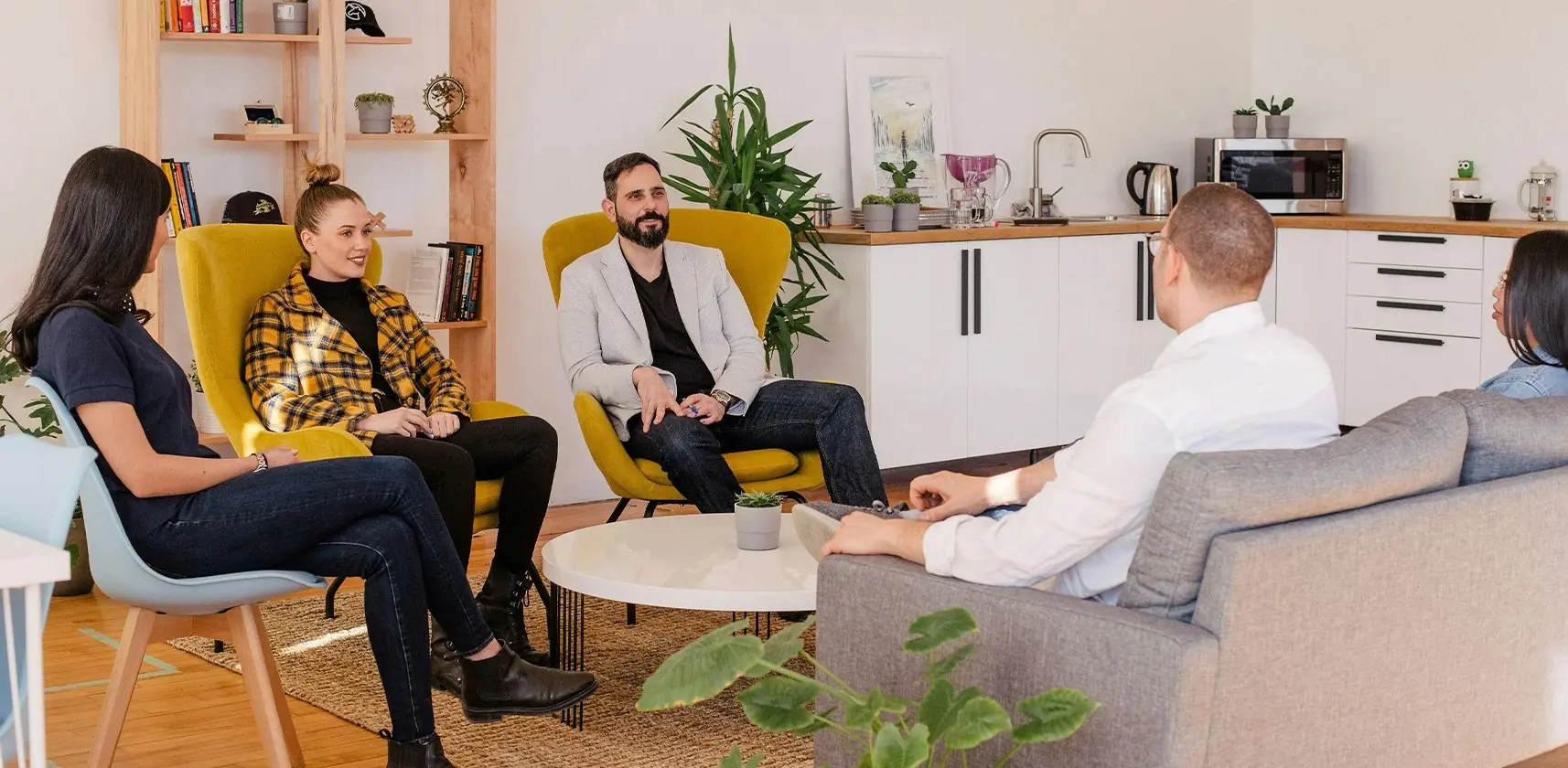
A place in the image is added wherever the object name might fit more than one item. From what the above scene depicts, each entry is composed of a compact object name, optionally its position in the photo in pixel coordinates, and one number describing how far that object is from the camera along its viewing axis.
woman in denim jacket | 2.94
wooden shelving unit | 4.32
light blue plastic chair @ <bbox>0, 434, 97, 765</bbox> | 2.02
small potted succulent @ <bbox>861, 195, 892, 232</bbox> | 5.57
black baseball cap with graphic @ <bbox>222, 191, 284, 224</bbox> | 4.58
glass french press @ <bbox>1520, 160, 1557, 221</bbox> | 6.22
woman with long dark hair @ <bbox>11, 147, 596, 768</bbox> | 2.72
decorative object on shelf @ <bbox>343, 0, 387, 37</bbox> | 4.79
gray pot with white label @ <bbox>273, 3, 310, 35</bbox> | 4.59
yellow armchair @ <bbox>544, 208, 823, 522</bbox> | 4.11
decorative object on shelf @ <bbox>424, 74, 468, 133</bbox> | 4.97
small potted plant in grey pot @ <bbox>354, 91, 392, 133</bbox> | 4.82
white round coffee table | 2.91
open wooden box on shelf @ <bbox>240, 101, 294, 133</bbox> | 4.58
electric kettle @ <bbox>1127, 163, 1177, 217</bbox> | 6.66
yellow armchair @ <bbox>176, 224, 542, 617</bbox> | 3.58
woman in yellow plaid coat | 3.67
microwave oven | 6.79
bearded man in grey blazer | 4.12
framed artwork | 6.11
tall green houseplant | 5.29
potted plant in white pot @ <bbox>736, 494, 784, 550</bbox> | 3.26
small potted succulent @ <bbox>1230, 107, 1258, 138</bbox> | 6.96
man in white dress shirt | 2.15
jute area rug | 3.16
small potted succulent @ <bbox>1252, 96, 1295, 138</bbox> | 6.98
